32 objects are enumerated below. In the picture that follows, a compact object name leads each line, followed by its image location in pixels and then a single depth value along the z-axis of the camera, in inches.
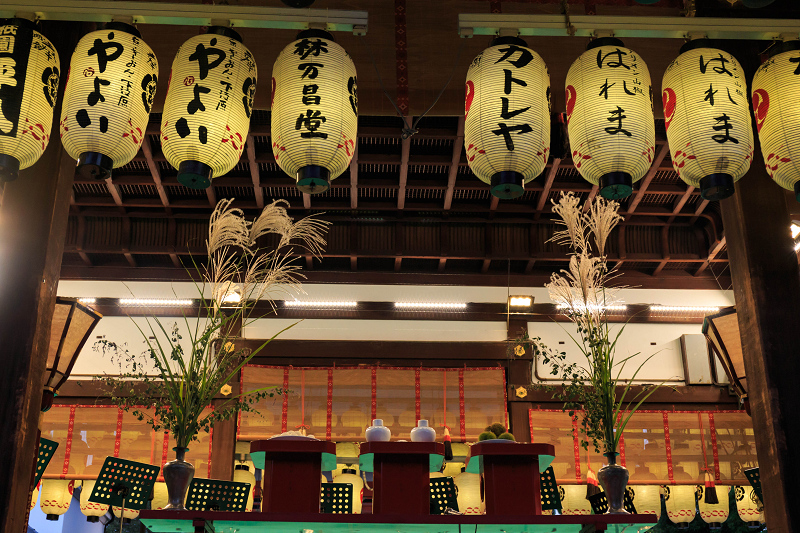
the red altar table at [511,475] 135.4
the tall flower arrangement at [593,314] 143.8
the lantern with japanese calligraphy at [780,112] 121.9
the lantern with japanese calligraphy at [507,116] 122.6
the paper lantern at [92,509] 268.1
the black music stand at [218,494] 162.4
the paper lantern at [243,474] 283.7
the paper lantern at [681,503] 287.1
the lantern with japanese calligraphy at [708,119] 119.3
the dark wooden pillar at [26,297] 124.6
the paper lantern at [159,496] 272.8
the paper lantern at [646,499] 288.0
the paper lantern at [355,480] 273.3
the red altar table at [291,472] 134.5
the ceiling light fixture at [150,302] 314.2
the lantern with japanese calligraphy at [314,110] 122.1
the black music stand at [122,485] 166.4
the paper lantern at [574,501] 284.4
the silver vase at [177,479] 129.6
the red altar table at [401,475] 134.7
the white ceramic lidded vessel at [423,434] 153.3
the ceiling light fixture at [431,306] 320.5
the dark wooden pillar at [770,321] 133.4
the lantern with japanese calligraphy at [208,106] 121.5
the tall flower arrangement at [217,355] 138.3
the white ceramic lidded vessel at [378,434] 147.7
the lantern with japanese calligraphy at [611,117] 121.0
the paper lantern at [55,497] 275.9
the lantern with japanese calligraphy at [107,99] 116.9
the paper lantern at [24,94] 116.0
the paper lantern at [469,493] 264.4
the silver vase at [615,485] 133.0
